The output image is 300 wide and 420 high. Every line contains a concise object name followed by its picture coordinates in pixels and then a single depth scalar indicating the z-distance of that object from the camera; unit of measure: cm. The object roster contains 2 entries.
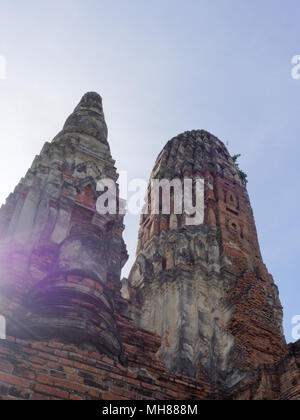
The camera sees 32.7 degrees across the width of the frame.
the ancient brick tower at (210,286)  1194
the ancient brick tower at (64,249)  631
